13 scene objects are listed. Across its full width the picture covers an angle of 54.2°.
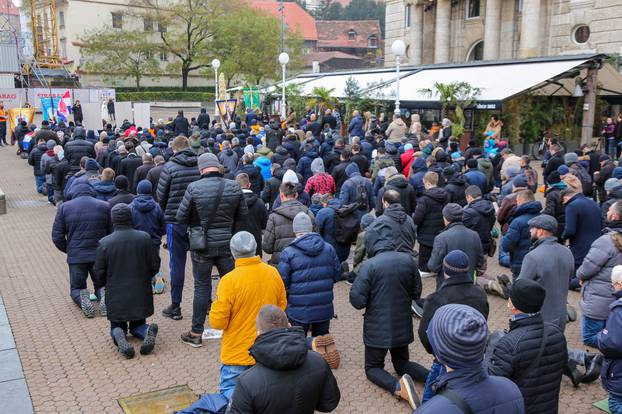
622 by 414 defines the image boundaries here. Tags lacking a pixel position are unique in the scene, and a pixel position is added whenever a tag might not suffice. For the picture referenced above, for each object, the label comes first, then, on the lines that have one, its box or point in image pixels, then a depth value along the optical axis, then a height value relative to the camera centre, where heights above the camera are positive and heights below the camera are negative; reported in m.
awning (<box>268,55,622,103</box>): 20.66 +1.09
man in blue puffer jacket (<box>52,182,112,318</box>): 8.01 -1.56
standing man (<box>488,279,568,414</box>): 4.04 -1.63
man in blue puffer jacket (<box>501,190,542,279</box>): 8.00 -1.61
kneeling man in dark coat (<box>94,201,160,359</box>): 6.73 -1.81
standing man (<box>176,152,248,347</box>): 6.85 -1.20
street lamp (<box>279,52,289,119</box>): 25.12 +2.08
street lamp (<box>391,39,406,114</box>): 18.95 +1.85
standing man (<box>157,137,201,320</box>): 7.86 -1.14
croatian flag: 27.84 +0.19
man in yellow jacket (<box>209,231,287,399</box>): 5.04 -1.59
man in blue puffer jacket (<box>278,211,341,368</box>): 5.93 -1.63
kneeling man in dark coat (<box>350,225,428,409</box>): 5.76 -1.80
